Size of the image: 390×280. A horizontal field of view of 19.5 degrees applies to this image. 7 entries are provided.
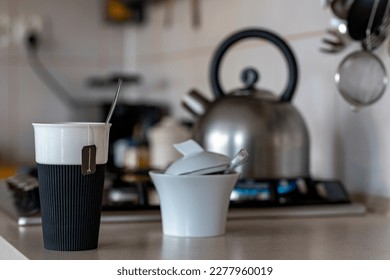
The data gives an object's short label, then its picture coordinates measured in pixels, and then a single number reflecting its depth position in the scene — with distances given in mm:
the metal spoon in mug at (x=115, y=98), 1327
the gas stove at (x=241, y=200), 1610
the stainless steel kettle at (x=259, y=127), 1747
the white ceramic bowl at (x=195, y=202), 1419
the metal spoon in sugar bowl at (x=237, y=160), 1417
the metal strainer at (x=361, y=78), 1711
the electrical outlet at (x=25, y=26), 3447
